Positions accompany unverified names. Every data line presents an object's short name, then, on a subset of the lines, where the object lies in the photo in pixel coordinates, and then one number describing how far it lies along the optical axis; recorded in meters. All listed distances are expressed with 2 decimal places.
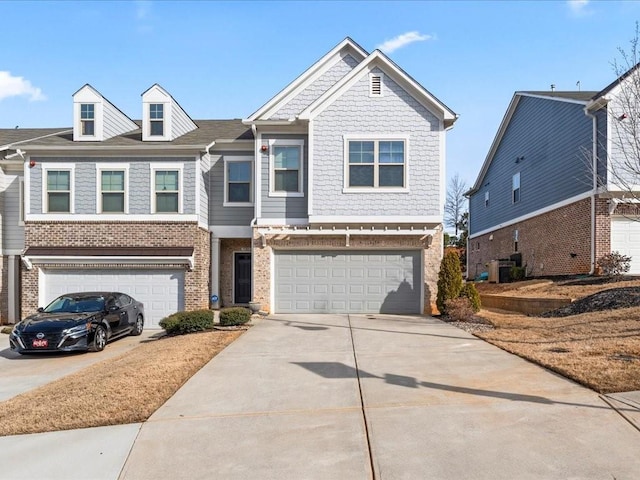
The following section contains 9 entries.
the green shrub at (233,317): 12.27
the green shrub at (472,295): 13.62
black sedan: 10.51
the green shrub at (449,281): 13.90
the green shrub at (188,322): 11.91
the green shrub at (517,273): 22.25
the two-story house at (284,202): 14.69
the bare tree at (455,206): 50.44
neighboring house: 15.98
